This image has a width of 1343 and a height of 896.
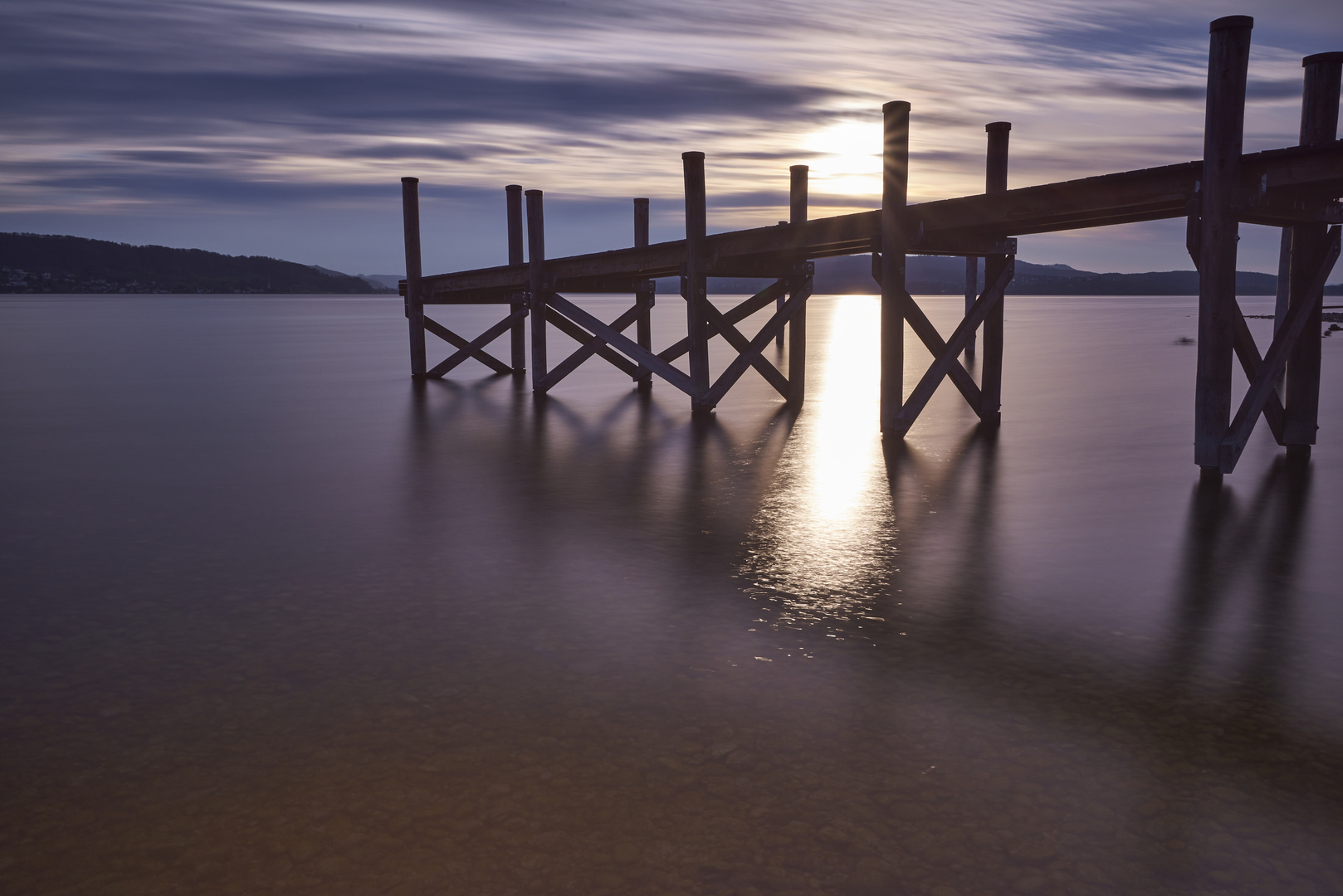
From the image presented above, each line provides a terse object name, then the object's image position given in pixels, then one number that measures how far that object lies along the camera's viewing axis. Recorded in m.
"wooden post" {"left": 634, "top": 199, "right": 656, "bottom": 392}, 21.67
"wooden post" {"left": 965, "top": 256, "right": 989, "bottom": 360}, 25.81
